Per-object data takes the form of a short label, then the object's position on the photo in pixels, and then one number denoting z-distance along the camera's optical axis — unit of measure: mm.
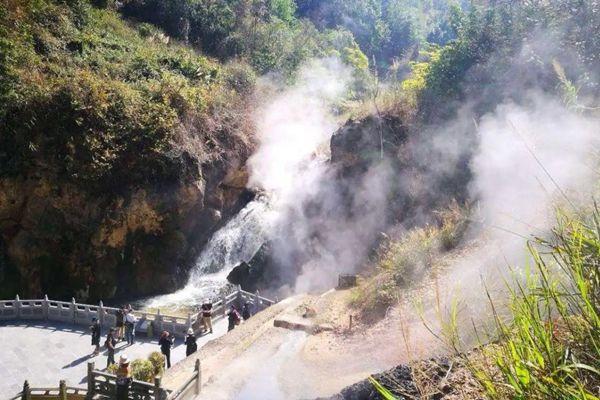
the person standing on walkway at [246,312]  16359
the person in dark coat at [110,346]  13276
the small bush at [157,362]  11348
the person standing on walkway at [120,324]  14703
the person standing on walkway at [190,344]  13086
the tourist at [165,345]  13109
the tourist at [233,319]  15029
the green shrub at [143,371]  10891
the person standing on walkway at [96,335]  13938
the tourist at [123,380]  10102
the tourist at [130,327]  14617
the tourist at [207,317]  15539
